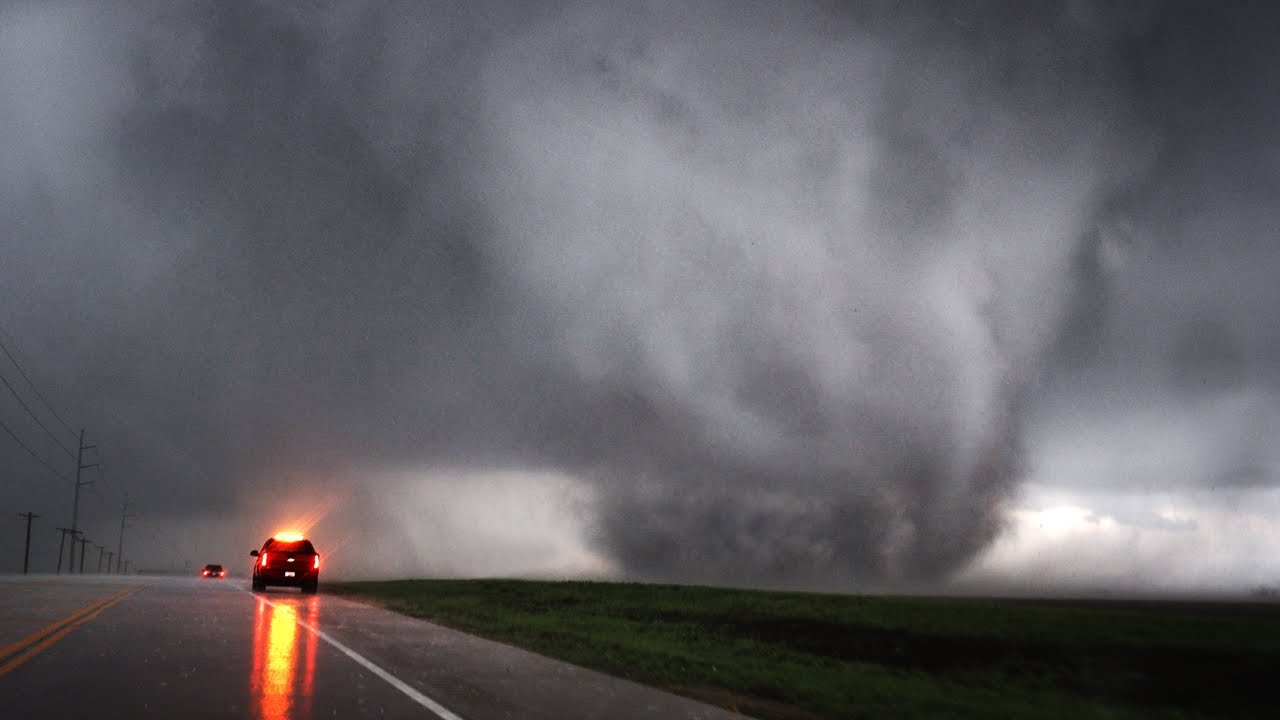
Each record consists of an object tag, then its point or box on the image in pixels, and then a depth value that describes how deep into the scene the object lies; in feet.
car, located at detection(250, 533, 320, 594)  123.34
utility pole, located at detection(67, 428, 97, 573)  322.96
